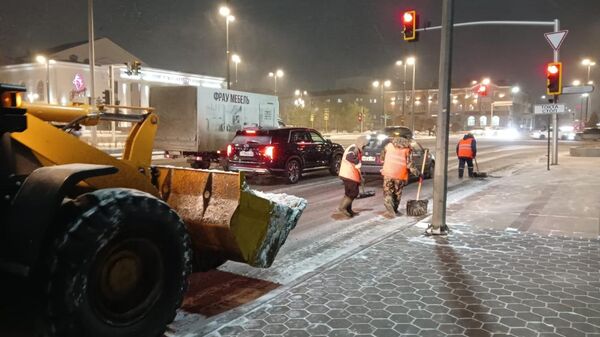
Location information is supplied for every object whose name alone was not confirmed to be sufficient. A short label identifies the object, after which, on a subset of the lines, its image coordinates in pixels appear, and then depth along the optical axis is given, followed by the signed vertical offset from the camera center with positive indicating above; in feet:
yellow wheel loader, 10.43 -2.38
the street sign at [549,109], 59.81 +2.69
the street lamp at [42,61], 186.30 +25.92
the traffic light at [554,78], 54.95 +5.84
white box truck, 58.54 +0.80
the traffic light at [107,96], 72.82 +4.82
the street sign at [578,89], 49.93 +4.38
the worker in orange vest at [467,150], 55.26 -2.19
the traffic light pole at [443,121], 25.26 +0.46
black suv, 49.44 -2.32
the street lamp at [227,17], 85.10 +19.62
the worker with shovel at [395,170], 33.01 -2.65
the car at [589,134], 176.98 -1.21
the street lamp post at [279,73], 154.61 +17.64
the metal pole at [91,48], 72.02 +12.44
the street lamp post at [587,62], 126.22 +17.25
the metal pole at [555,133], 63.67 -0.33
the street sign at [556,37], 52.17 +9.78
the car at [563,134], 180.96 -1.39
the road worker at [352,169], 32.53 -2.57
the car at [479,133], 231.30 -1.28
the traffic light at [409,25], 49.57 +10.39
